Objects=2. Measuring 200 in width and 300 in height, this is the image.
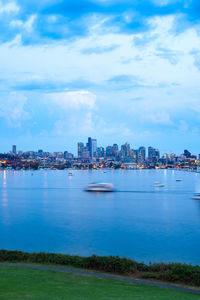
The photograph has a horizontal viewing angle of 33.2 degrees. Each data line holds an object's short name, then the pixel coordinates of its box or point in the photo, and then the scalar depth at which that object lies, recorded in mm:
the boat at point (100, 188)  97250
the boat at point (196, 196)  75706
